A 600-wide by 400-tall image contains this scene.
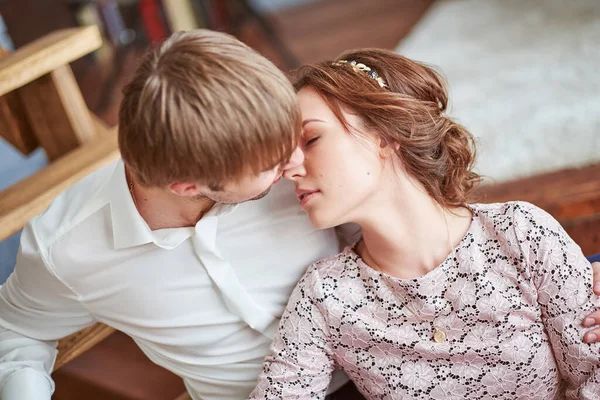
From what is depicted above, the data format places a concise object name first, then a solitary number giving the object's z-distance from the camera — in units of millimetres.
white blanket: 2547
